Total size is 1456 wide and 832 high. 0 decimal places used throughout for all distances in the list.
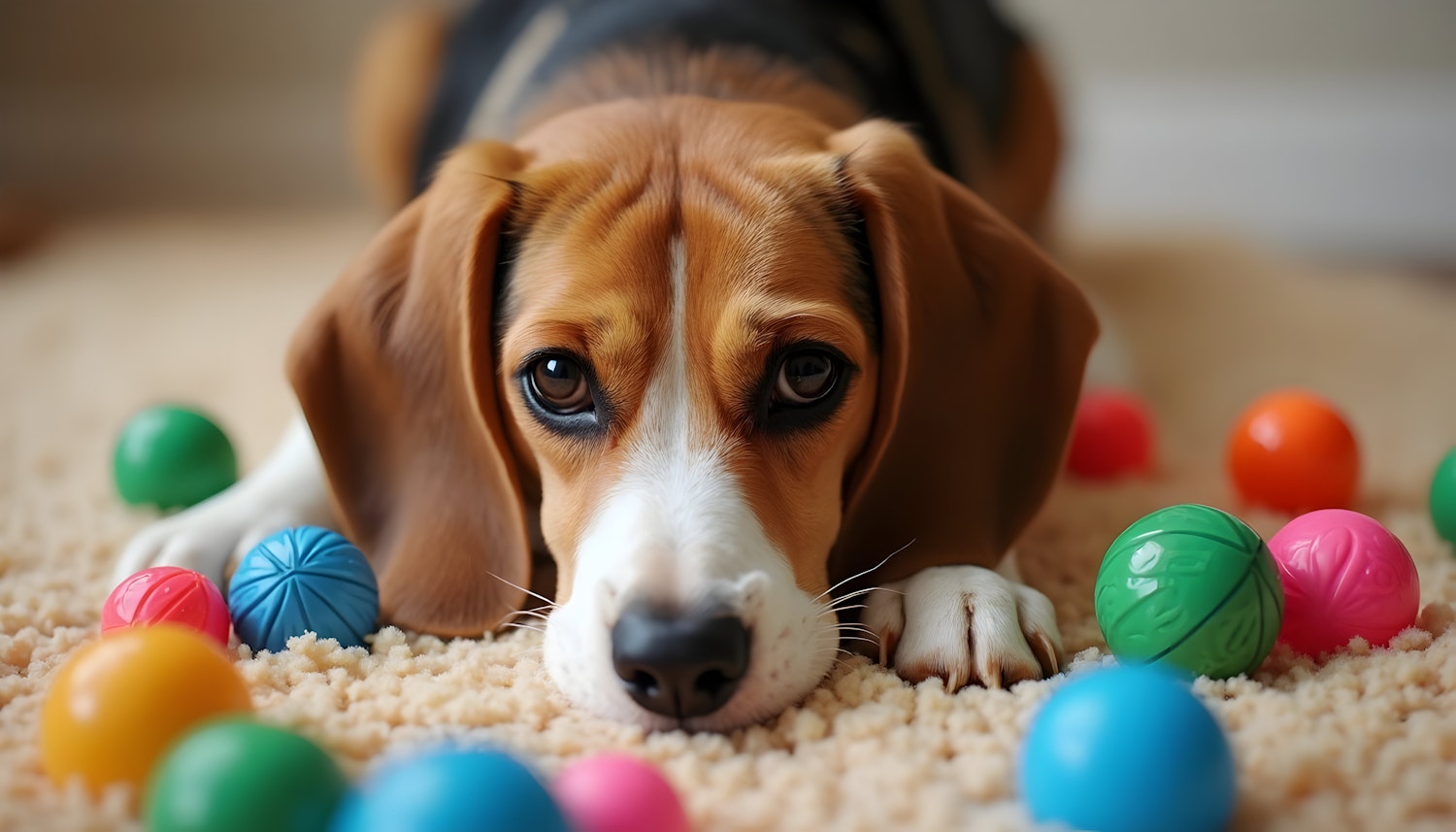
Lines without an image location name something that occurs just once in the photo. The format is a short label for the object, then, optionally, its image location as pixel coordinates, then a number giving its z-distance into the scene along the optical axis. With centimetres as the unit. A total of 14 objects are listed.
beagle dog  63
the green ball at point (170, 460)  76
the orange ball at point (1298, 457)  76
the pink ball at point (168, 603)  65
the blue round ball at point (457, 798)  52
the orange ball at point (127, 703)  57
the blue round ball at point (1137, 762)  55
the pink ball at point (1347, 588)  64
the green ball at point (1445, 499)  73
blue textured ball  66
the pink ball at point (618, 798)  55
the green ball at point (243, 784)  54
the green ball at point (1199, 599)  62
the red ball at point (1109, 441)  83
